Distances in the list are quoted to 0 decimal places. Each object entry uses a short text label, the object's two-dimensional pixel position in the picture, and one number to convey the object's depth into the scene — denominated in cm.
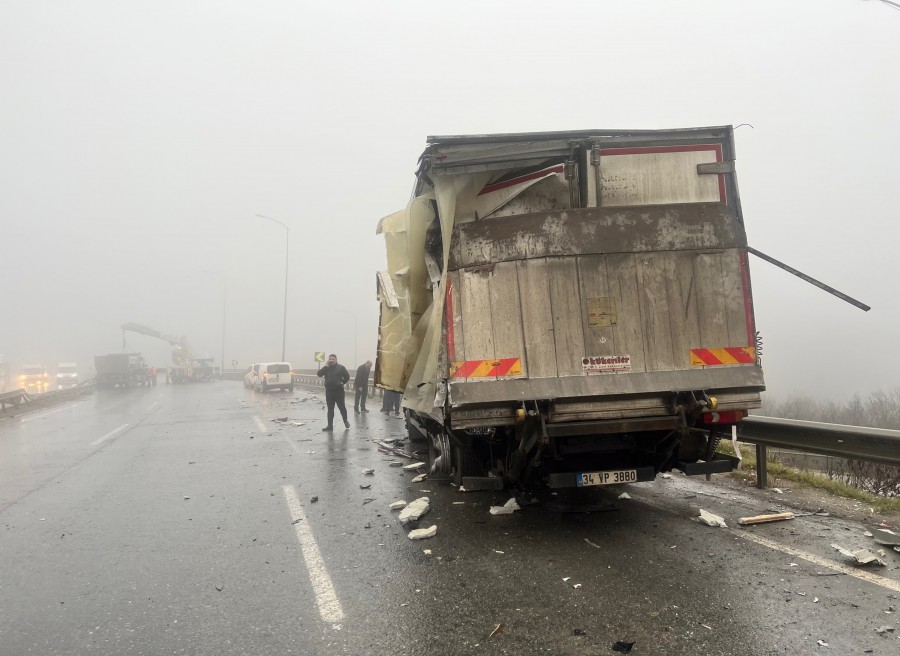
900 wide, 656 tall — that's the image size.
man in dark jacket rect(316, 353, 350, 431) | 1340
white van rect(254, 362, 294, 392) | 3108
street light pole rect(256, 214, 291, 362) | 3695
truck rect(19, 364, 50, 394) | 4097
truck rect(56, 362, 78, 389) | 4450
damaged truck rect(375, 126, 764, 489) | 466
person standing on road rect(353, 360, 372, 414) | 1803
